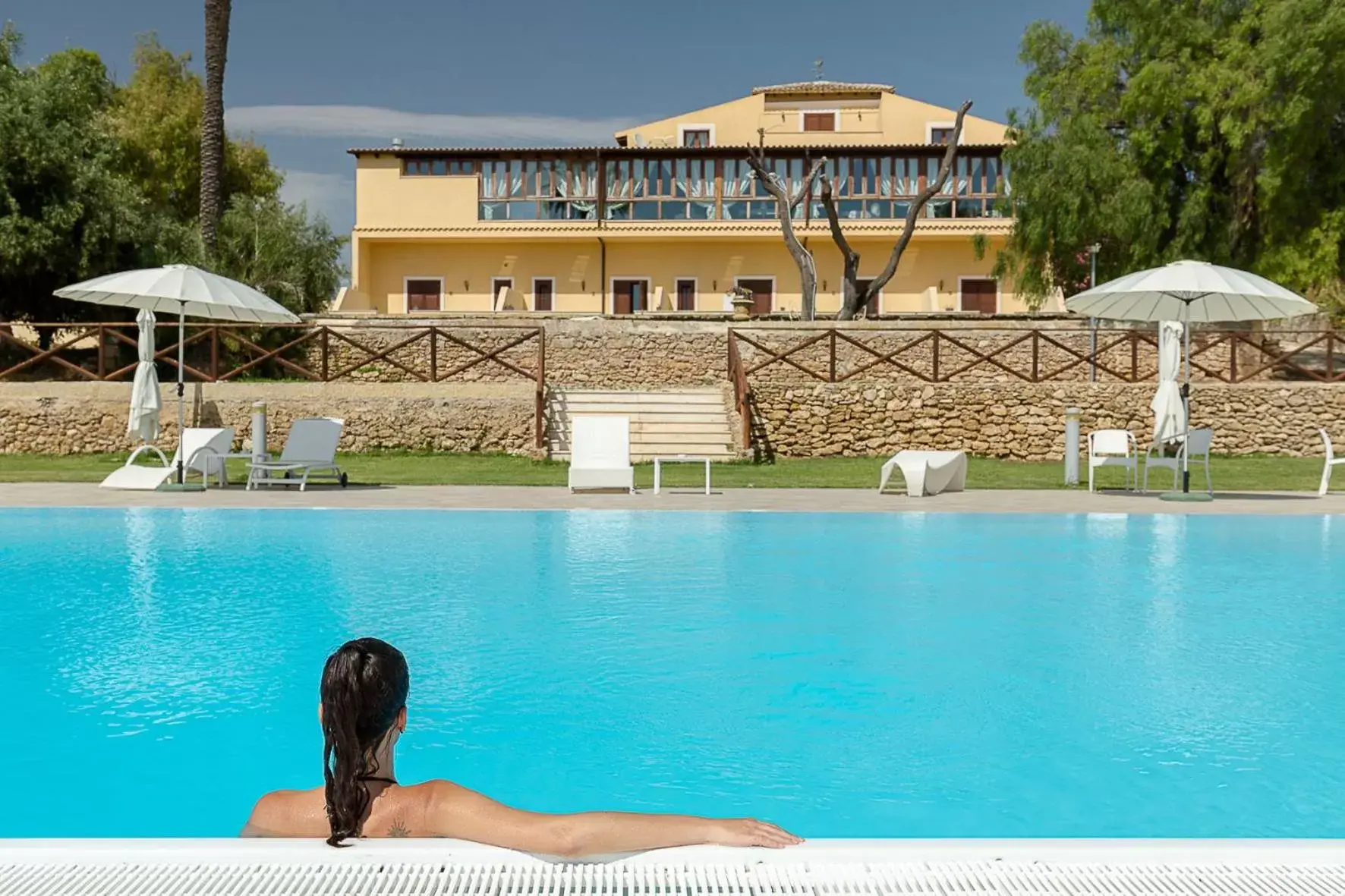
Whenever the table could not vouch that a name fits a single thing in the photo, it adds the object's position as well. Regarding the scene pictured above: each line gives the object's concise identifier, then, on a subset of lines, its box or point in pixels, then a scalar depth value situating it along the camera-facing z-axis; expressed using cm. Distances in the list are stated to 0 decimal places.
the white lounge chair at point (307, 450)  1353
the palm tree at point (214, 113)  2539
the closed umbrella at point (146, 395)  1391
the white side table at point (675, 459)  1281
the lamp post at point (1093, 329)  2156
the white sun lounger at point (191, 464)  1294
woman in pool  220
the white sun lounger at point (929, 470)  1300
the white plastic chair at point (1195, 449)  1327
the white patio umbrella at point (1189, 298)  1249
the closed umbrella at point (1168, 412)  1340
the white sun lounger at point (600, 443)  1373
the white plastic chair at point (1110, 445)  1385
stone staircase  1881
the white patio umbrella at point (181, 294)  1303
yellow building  3512
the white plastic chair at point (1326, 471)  1296
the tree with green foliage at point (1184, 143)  2342
